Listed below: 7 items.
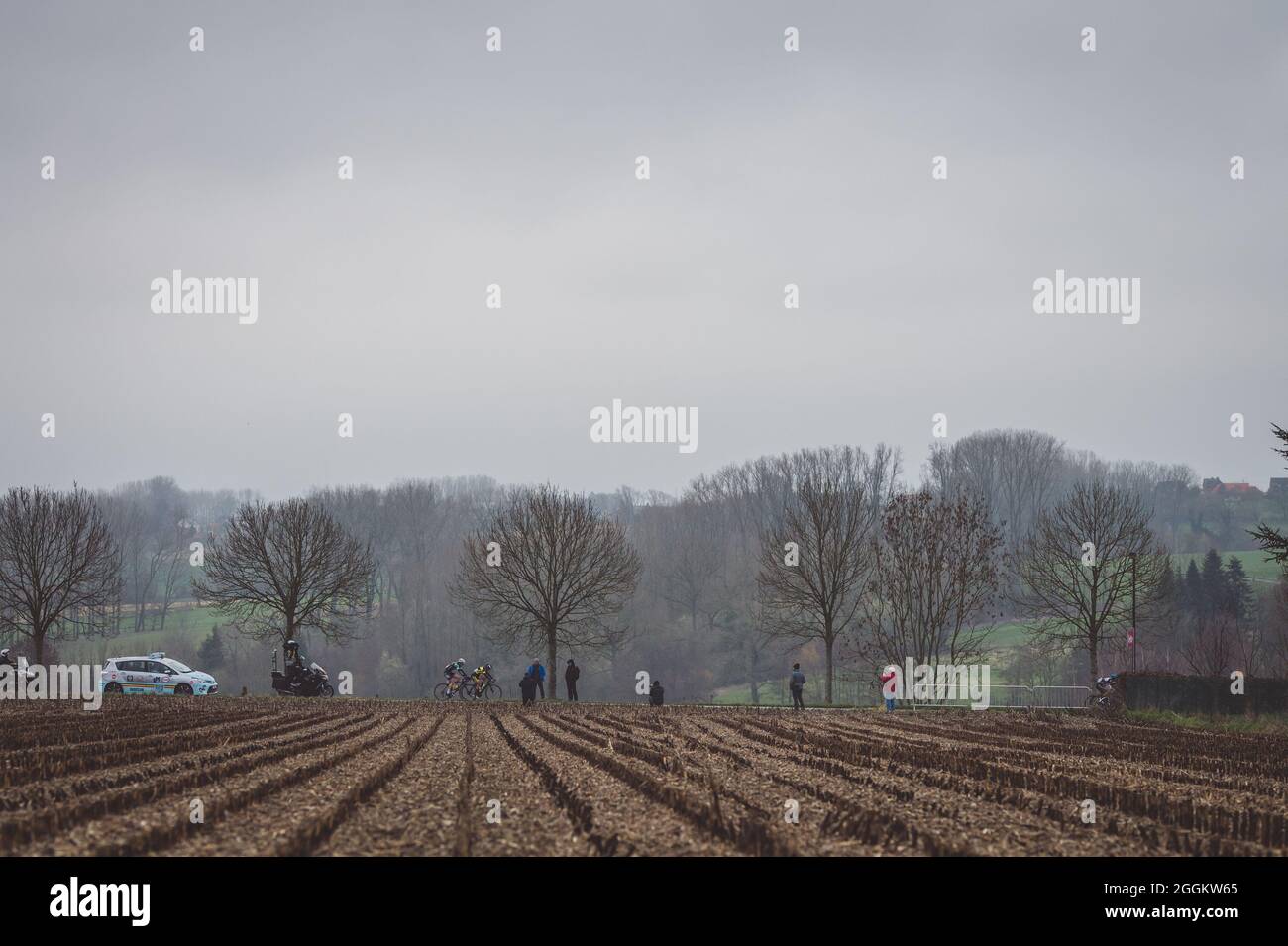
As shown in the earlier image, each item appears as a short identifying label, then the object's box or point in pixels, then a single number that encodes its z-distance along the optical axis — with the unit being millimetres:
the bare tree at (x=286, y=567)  59812
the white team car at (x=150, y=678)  51062
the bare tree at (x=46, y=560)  58781
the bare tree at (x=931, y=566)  56562
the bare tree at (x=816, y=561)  58594
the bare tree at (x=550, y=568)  59594
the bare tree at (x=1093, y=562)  58812
